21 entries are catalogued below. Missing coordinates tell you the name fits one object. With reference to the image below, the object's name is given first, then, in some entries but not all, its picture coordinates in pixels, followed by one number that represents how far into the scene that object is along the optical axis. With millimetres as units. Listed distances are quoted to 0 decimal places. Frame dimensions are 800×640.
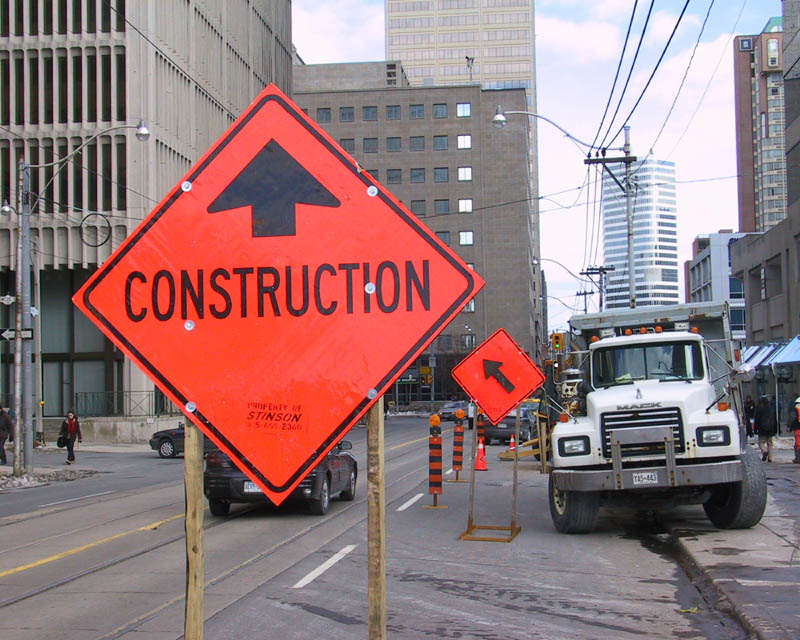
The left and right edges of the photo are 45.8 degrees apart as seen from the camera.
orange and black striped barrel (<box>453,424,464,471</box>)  22359
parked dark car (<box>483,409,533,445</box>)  37781
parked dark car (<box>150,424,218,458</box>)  35344
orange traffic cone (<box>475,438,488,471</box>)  25550
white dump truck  12688
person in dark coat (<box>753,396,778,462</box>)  26219
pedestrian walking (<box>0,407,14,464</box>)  30903
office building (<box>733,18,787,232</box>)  148125
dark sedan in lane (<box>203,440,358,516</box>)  14914
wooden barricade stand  13062
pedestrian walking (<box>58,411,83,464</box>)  31844
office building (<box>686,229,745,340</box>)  104962
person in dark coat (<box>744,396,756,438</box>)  32144
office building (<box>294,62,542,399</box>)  96750
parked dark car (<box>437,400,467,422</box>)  67231
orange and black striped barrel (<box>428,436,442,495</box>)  17156
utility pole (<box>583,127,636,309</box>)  28578
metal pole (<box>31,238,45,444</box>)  40156
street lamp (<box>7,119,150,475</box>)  25361
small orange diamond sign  14234
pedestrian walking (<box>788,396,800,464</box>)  25312
